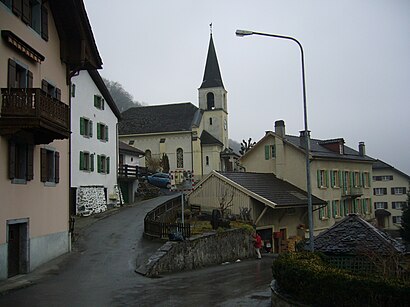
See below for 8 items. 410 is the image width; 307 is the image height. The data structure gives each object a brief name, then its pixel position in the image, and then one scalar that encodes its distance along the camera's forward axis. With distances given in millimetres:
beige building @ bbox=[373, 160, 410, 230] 72562
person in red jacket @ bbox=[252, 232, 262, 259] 27469
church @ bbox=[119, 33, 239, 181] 66000
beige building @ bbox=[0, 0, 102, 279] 15750
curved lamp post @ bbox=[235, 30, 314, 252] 16094
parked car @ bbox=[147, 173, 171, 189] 47312
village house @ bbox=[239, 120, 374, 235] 39500
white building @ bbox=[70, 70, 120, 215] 33250
